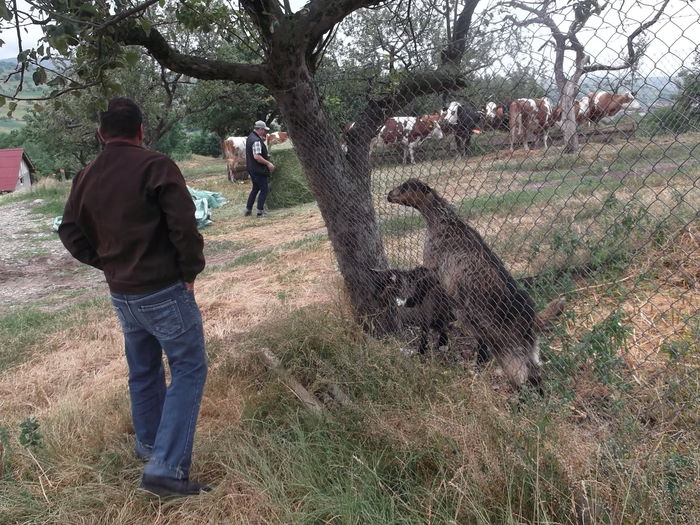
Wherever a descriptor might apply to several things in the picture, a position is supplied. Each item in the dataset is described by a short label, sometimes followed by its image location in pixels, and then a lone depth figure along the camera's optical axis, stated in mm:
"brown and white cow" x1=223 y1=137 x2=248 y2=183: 19688
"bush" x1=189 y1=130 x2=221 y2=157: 48094
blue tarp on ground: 12930
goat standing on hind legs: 3510
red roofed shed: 42125
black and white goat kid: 4398
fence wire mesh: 2264
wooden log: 3391
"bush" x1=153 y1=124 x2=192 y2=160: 44562
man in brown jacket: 2611
